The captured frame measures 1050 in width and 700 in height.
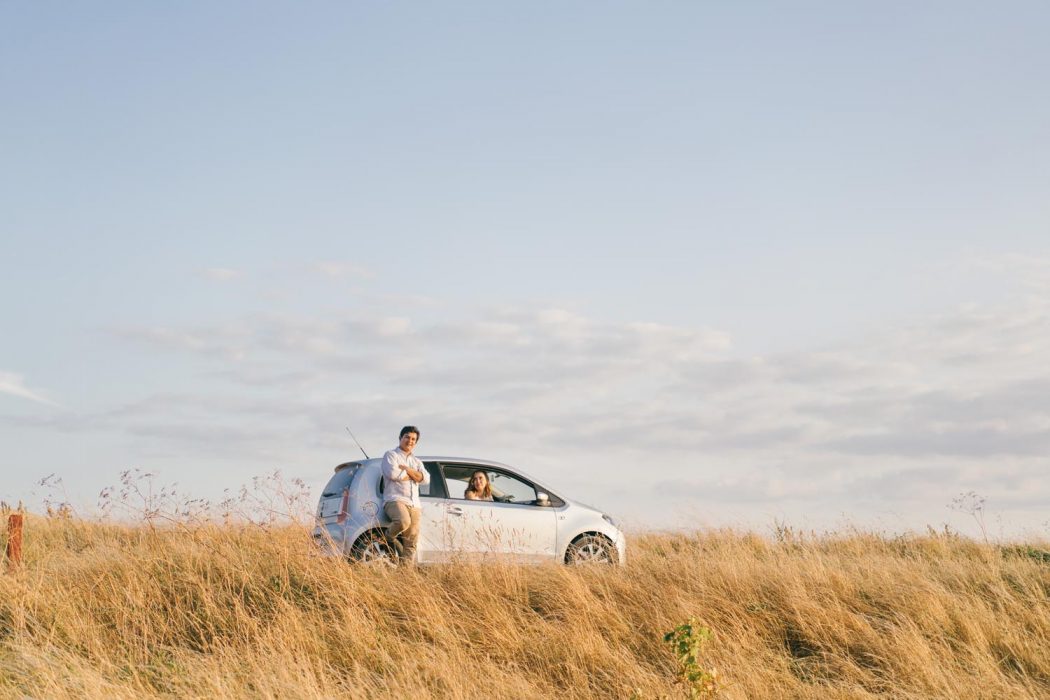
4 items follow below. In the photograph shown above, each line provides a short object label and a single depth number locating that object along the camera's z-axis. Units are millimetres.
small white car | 12555
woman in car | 13625
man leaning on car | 12172
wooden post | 13344
